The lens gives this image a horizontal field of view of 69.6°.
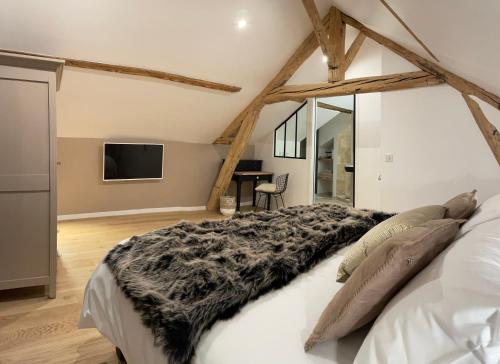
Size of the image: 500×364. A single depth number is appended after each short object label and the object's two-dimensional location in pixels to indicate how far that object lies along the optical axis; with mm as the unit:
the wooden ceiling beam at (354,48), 4937
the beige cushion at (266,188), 6169
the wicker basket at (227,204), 6242
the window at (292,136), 6363
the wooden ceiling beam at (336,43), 4531
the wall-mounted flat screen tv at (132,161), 5531
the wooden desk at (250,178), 6438
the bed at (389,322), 753
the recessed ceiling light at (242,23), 4117
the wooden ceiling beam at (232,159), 5863
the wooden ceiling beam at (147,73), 3992
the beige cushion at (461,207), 1777
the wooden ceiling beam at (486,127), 3301
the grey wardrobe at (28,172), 2562
